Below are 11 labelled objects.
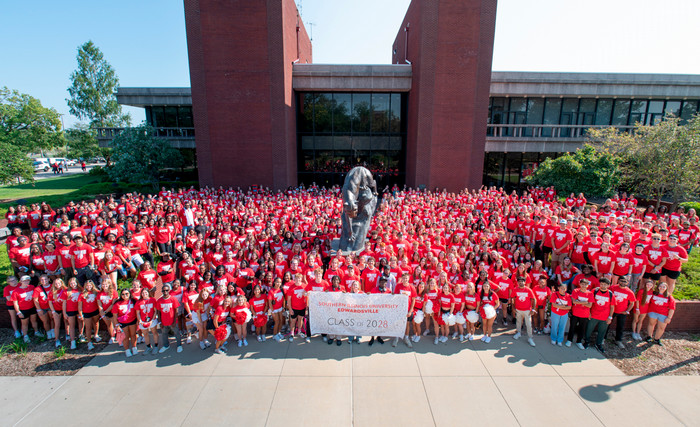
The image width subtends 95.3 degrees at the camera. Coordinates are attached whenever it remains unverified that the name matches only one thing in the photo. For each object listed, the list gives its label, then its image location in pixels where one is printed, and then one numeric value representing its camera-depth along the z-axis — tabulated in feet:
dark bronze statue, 32.19
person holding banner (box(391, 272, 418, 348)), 22.76
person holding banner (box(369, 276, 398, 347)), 23.27
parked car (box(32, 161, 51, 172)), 178.05
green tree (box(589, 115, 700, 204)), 46.50
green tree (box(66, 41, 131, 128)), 141.79
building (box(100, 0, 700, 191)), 66.28
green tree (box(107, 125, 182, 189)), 69.87
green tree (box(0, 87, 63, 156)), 69.67
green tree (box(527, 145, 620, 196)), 51.55
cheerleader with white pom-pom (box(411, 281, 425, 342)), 22.73
